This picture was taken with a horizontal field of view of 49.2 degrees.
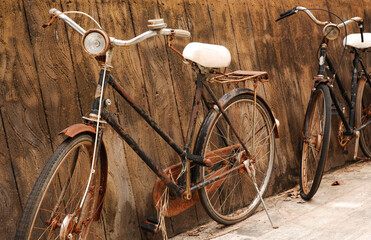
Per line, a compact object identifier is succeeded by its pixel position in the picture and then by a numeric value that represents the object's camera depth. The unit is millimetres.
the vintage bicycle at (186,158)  1781
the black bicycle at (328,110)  2861
